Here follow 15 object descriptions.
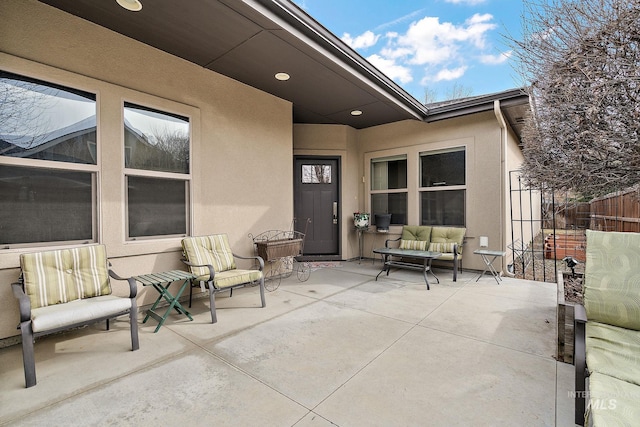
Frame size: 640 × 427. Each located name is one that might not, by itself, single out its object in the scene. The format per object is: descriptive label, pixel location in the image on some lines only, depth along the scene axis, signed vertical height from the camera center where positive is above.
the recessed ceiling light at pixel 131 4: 2.75 +2.05
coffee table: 4.63 -0.72
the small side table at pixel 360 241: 6.79 -0.71
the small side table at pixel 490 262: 4.57 -0.90
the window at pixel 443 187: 5.62 +0.49
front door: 6.46 +0.26
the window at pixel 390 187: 6.35 +0.56
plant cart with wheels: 4.46 -0.64
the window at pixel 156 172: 3.46 +0.54
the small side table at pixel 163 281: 2.94 -0.69
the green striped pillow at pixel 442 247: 5.30 -0.68
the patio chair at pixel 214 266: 3.27 -0.67
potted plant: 6.39 -0.18
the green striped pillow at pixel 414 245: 5.56 -0.65
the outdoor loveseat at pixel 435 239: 5.22 -0.55
